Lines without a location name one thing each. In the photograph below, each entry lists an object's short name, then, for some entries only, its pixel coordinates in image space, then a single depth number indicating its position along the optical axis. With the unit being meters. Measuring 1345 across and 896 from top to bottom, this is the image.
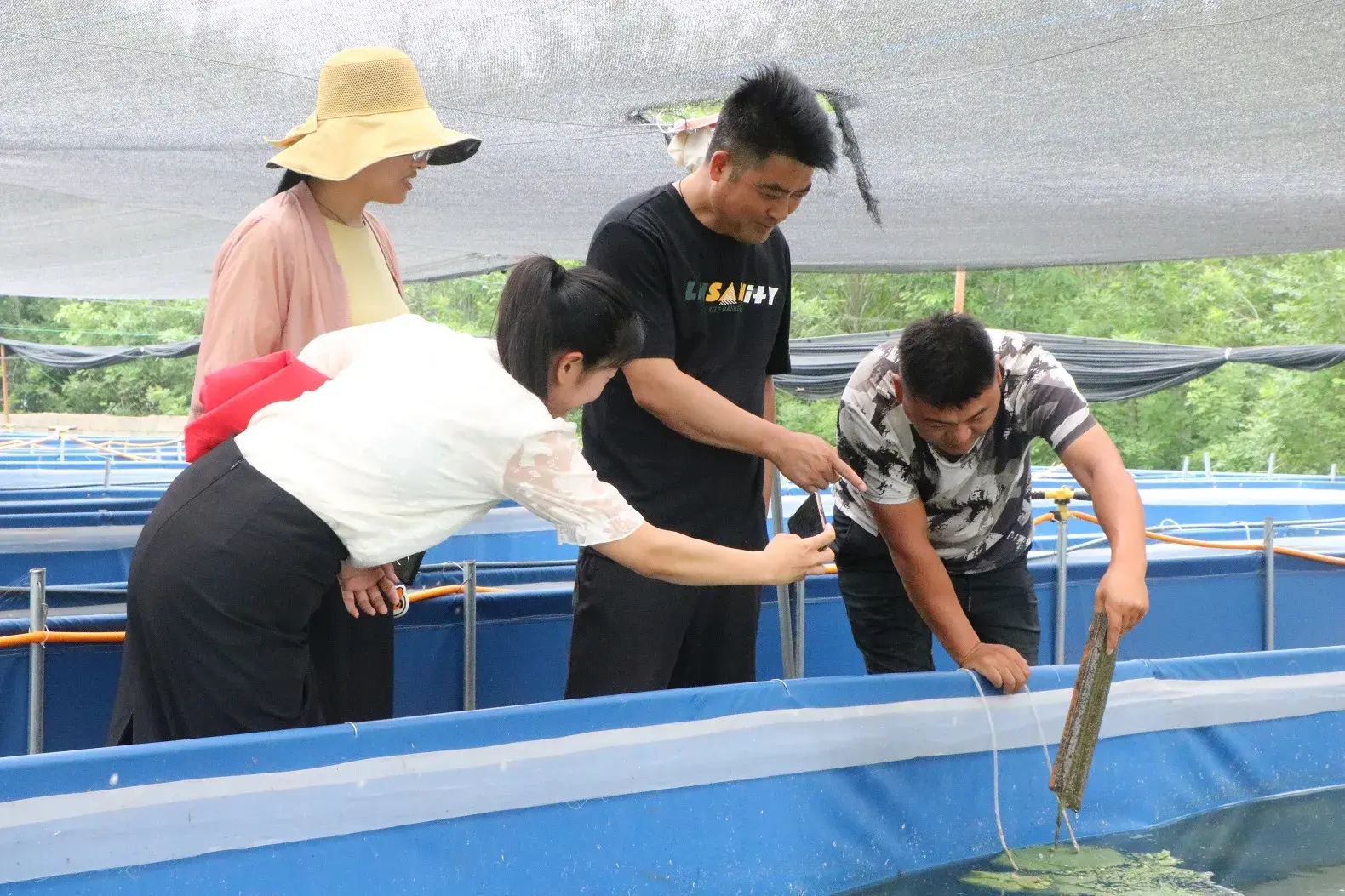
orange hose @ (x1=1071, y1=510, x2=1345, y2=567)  4.00
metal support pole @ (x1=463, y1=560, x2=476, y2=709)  2.77
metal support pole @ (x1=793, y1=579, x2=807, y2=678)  3.14
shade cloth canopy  2.27
